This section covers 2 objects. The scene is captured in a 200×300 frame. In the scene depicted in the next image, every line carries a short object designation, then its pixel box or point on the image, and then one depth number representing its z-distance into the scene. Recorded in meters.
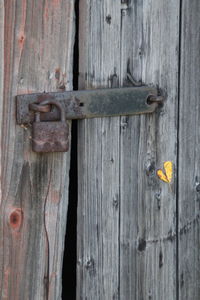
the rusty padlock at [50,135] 1.88
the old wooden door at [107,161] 1.90
